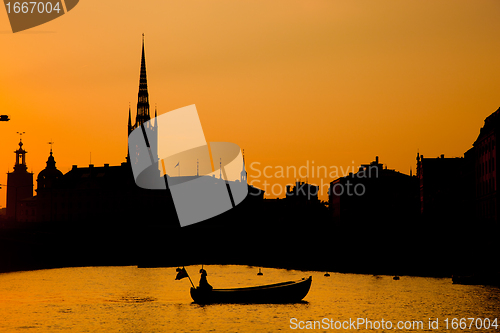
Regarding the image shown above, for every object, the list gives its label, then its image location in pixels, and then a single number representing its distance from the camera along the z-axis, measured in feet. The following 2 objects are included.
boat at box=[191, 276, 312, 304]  218.18
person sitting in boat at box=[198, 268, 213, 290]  221.05
